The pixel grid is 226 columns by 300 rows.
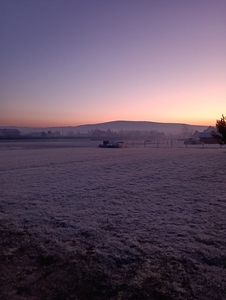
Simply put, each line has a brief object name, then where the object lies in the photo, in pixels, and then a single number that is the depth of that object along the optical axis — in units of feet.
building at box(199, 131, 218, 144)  262.30
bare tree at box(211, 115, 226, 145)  97.37
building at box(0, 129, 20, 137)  630.74
